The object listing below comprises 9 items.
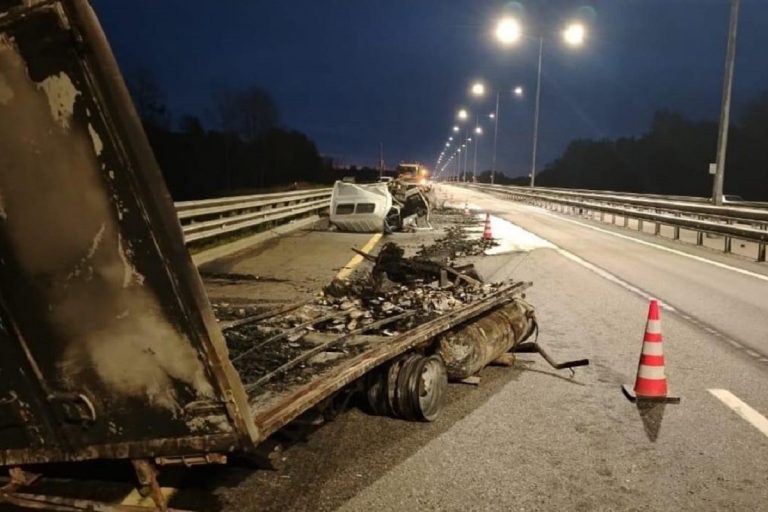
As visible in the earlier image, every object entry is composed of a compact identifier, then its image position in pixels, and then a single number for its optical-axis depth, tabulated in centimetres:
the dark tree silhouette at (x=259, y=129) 10344
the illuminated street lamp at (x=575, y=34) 2884
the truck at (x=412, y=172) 3584
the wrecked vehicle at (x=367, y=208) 2195
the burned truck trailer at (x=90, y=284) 263
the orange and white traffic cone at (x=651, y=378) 598
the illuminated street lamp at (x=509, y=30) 2756
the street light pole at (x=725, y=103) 2286
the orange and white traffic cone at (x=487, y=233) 2021
